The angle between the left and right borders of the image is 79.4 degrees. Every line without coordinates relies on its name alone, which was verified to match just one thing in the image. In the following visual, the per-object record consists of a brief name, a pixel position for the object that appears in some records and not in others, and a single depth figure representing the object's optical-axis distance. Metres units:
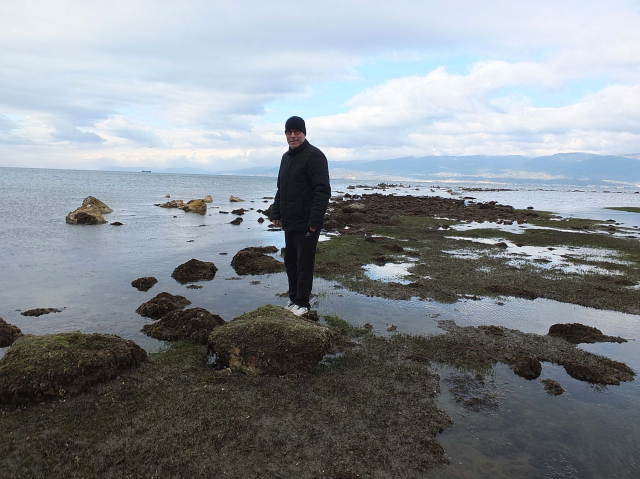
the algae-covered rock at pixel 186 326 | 5.92
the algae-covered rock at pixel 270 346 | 4.89
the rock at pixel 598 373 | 4.91
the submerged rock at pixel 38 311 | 7.08
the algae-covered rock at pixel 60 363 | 4.08
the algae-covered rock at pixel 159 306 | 7.11
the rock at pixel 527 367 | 5.00
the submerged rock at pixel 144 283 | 8.98
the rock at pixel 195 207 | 31.94
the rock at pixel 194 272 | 9.94
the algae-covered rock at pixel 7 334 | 5.66
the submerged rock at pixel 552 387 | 4.61
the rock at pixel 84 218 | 22.03
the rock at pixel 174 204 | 35.04
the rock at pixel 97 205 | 29.34
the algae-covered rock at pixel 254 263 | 10.75
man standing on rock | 6.67
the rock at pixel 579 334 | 6.20
